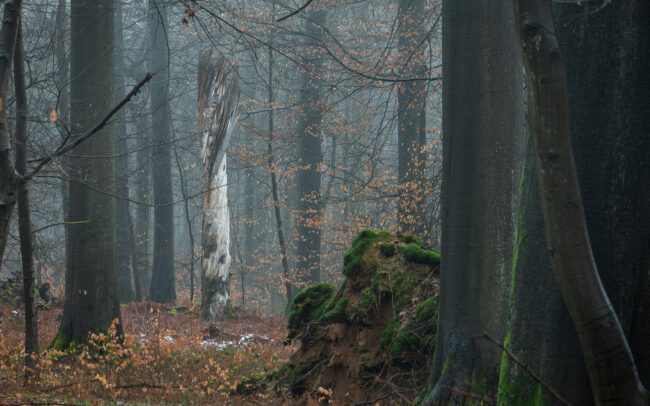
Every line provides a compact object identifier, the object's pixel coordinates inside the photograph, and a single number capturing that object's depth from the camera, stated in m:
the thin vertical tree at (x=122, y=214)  36.03
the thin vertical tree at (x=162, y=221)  37.84
